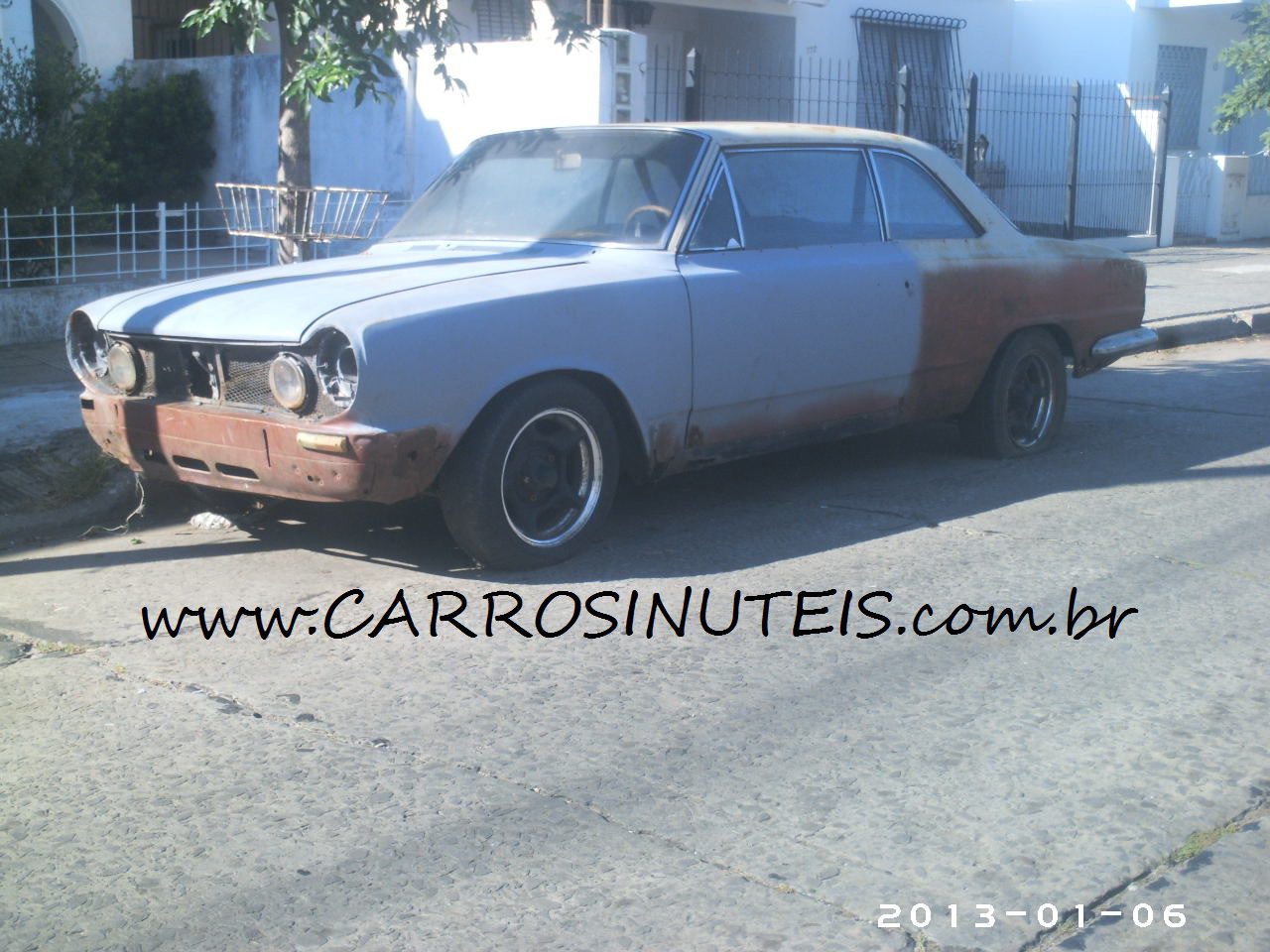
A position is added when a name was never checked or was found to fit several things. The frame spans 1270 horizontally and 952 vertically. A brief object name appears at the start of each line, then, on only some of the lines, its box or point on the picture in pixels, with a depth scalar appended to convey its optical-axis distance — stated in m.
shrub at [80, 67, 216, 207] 15.94
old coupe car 5.15
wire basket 8.60
